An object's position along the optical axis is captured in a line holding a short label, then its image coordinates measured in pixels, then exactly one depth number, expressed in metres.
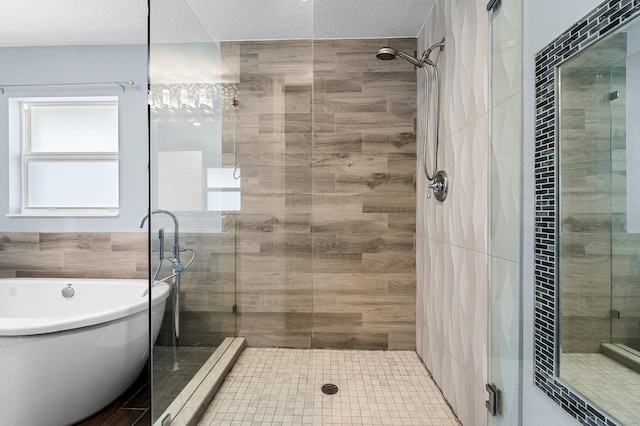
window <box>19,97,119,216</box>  2.75
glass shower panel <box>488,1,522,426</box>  1.12
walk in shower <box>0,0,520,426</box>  1.48
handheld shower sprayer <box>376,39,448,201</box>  1.90
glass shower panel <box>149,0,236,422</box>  1.42
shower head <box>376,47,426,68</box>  1.93
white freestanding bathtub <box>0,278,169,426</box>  1.50
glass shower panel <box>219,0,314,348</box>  1.54
